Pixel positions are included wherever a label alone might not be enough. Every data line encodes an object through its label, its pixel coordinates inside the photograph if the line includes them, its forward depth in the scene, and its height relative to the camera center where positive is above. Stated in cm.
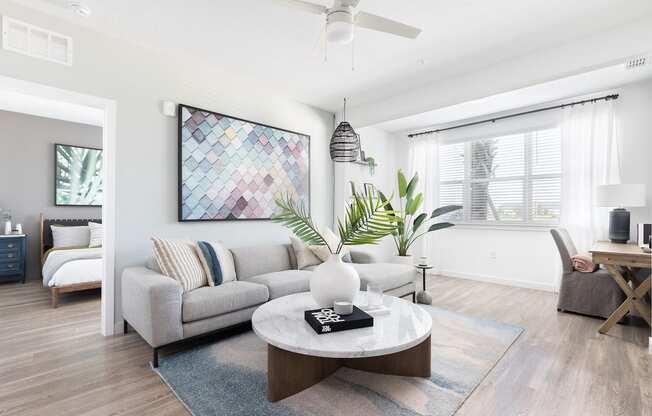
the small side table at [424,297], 368 -108
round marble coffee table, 162 -72
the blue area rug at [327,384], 171 -110
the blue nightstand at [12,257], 440 -76
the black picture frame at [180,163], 318 +41
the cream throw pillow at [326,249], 370 -51
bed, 352 -78
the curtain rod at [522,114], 388 +134
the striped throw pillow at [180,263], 254 -49
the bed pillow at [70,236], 465 -49
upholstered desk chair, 315 -86
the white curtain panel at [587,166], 387 +52
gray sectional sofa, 220 -74
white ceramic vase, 205 -51
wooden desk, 265 -57
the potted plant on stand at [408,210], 422 -8
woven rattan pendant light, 320 +65
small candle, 194 -63
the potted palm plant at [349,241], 206 -25
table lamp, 335 +6
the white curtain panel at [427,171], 548 +62
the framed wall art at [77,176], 502 +45
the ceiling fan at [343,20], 177 +109
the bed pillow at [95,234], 457 -46
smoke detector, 233 +147
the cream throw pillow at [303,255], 362 -59
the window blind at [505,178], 443 +44
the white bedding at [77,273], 351 -80
